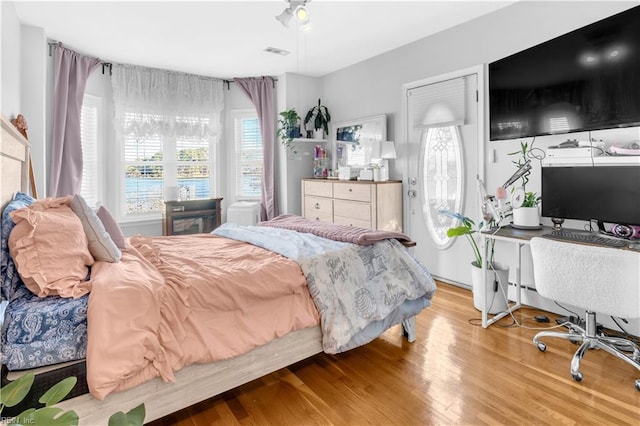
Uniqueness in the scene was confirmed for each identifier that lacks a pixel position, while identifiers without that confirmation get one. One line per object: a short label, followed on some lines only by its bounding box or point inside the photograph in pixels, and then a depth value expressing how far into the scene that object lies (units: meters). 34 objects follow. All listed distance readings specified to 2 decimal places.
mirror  4.42
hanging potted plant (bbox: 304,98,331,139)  5.25
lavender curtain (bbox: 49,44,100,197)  4.13
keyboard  2.17
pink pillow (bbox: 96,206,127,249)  2.17
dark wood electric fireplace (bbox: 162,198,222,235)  4.99
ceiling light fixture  2.72
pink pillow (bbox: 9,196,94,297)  1.51
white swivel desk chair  1.87
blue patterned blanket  2.07
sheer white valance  4.83
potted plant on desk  2.78
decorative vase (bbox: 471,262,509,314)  2.99
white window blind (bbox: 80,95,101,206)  4.66
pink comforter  1.42
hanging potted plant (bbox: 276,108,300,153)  5.01
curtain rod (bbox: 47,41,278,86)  4.06
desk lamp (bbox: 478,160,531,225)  2.88
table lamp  4.19
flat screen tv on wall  2.33
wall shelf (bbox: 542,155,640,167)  2.39
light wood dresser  4.03
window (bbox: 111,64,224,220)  4.89
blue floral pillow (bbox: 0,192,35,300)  1.52
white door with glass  3.60
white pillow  1.81
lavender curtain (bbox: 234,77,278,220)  5.47
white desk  2.54
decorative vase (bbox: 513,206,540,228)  2.78
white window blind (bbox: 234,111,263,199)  5.74
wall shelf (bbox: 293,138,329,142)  4.82
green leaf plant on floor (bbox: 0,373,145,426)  0.69
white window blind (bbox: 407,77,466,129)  3.63
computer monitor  2.34
